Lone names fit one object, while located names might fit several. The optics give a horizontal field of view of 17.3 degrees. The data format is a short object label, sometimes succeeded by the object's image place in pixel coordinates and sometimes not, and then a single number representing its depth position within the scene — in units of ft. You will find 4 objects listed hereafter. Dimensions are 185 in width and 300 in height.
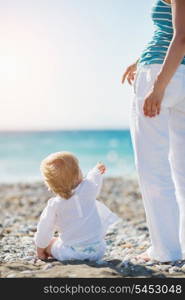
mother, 10.59
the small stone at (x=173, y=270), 11.16
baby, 11.78
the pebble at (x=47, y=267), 11.37
